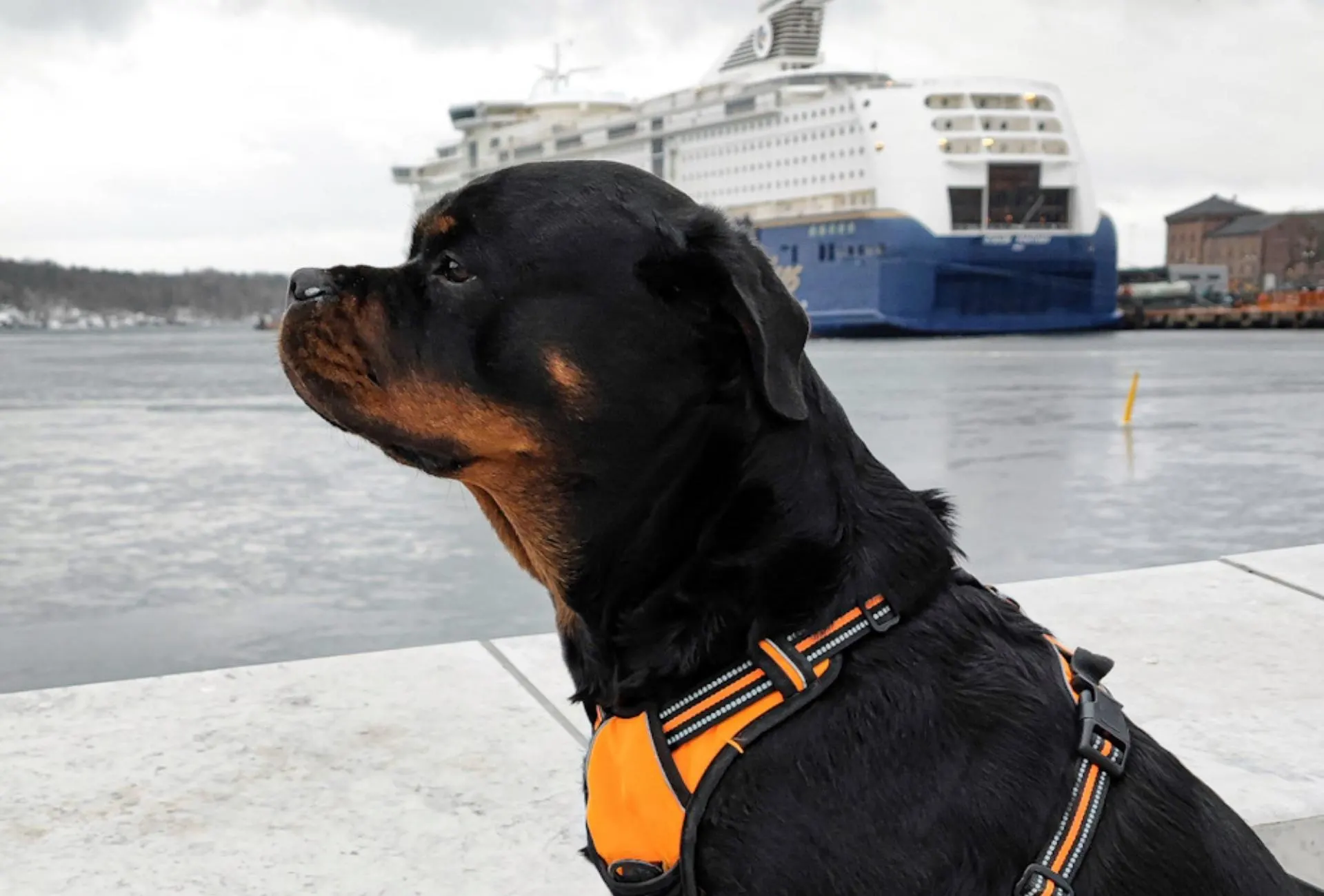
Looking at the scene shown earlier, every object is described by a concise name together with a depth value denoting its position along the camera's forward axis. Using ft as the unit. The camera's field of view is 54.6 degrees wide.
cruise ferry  128.77
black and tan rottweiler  4.78
